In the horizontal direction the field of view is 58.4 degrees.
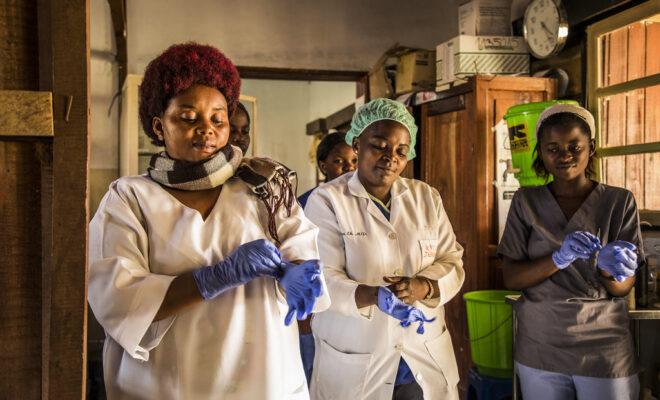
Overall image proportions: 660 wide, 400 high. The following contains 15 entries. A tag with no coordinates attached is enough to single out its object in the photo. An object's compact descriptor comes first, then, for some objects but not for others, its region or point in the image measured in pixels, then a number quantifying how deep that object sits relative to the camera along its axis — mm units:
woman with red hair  1265
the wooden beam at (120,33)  3810
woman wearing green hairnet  1983
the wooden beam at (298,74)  4836
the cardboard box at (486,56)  3721
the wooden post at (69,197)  986
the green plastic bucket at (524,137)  3162
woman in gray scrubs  2047
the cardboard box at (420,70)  4293
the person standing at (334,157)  3482
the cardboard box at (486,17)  3877
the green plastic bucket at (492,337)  2971
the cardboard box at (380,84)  4598
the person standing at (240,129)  2736
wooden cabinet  3492
